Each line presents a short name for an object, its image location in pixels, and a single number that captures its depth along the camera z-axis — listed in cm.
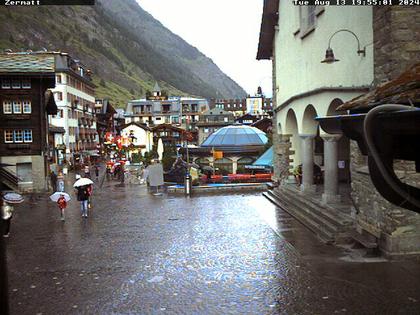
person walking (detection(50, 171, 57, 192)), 3506
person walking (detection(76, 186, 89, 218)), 1892
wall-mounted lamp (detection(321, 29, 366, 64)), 1363
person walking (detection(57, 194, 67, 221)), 1845
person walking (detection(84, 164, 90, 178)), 3559
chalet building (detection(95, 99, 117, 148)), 9492
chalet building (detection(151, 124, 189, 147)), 8950
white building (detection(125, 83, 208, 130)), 11450
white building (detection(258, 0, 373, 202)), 1392
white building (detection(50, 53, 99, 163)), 6381
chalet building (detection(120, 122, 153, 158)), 8800
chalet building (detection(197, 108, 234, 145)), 9312
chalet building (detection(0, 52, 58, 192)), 3400
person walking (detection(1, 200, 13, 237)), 1415
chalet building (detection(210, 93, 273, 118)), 14388
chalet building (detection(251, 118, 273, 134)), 6291
